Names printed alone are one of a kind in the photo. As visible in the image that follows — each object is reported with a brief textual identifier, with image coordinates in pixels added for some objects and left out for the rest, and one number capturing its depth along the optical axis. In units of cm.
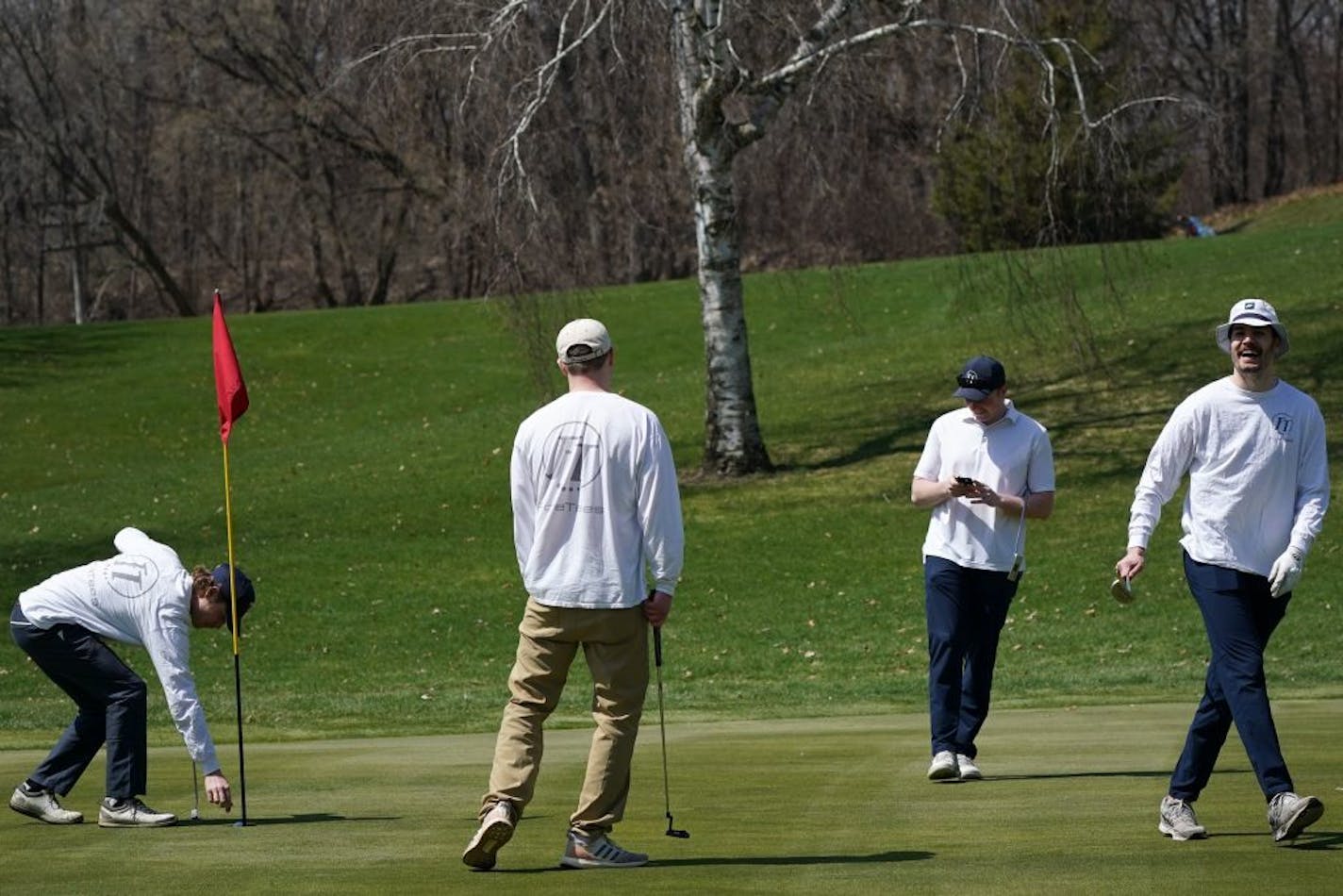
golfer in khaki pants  1433
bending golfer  1692
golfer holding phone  1959
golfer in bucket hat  1523
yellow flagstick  1670
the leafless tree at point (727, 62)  4769
